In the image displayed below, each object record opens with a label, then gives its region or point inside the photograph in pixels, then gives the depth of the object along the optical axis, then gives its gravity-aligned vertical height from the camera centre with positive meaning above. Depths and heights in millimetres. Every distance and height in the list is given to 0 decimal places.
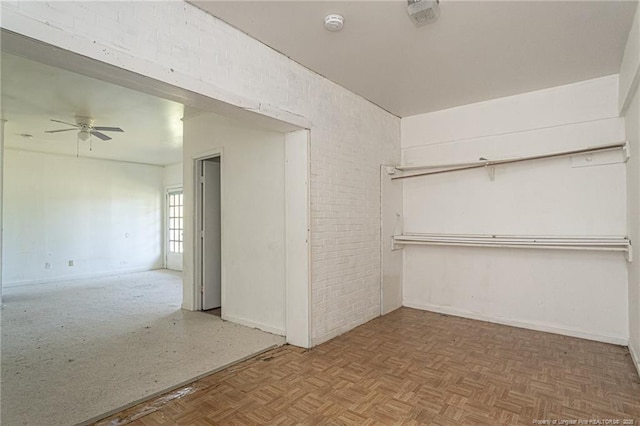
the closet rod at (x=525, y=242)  3276 -298
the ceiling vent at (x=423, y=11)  2258 +1441
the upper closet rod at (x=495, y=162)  3322 +662
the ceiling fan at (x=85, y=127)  4857 +1395
